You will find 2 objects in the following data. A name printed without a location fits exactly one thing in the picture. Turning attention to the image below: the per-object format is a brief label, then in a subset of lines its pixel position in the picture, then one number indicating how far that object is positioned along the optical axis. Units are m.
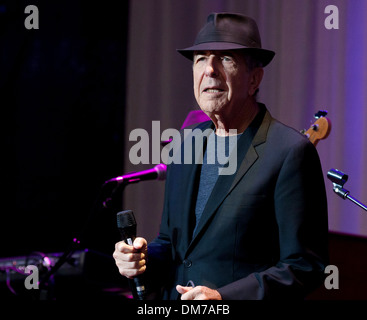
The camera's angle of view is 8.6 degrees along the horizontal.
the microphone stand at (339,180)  6.22
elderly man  5.85
